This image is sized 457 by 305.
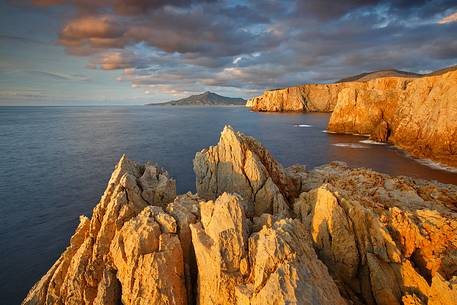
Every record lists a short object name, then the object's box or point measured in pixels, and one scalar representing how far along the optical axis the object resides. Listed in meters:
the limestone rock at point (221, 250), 10.34
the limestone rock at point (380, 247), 11.65
